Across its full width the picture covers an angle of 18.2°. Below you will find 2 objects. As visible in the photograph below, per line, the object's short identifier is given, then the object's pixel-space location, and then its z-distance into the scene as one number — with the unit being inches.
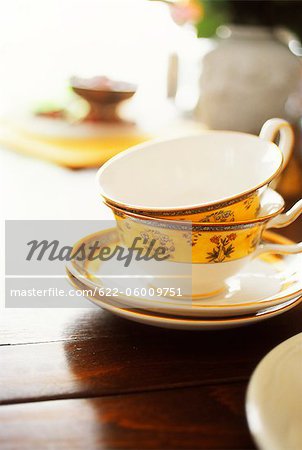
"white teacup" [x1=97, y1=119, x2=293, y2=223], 29.2
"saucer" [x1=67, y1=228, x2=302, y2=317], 26.1
